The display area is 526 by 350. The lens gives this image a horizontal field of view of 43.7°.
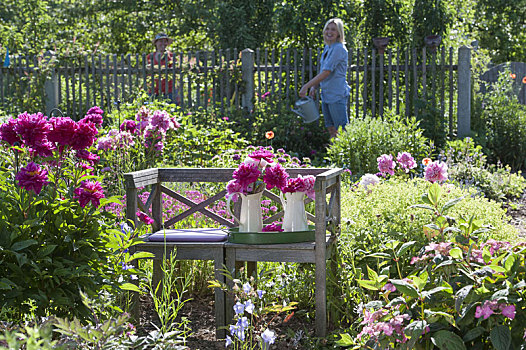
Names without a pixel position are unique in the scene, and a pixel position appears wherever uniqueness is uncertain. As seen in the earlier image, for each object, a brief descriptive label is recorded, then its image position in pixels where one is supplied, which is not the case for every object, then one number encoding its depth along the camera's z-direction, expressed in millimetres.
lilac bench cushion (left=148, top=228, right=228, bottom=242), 3471
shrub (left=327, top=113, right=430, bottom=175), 6746
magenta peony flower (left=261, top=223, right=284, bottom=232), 3590
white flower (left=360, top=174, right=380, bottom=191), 4375
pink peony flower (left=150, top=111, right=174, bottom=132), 5309
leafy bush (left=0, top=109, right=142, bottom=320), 2730
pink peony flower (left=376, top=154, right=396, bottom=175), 4602
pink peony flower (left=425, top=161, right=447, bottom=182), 4004
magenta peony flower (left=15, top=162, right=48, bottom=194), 2715
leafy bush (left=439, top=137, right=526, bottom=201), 6738
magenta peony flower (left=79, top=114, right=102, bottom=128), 3406
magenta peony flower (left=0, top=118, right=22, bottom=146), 2887
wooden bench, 3238
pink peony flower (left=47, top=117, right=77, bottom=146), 2865
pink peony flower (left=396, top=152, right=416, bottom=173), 4699
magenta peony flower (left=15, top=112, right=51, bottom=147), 2834
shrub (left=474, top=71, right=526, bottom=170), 9241
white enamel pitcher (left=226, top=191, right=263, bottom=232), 3441
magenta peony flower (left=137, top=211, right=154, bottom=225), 3746
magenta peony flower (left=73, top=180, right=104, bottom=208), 2814
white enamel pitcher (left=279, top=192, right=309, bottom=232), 3457
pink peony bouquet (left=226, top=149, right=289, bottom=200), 3318
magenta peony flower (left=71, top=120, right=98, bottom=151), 2898
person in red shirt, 10492
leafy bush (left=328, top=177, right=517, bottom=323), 3420
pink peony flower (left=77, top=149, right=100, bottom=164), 3020
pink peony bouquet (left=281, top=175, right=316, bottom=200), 3414
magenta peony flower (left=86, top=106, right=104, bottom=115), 3711
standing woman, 7688
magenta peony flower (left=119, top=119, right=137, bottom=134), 5059
